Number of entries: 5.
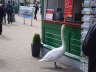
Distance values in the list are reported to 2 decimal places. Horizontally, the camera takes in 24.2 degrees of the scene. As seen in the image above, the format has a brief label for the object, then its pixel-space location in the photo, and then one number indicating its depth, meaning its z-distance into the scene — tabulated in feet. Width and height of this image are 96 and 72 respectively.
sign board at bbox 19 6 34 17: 58.44
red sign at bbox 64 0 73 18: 21.62
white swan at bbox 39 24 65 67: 20.50
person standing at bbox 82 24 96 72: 10.82
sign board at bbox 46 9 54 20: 25.03
